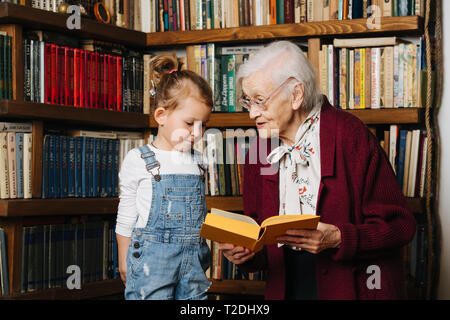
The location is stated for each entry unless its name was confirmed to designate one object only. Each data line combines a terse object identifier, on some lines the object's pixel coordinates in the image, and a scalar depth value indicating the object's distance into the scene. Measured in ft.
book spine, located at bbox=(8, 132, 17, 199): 7.10
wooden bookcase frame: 6.98
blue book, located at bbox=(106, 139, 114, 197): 8.02
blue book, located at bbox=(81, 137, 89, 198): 7.72
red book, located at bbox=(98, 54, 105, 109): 7.88
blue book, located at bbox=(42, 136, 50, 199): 7.29
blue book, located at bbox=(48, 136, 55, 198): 7.36
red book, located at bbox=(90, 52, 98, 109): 7.79
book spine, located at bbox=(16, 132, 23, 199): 7.14
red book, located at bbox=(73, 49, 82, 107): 7.58
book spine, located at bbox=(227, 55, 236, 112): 8.14
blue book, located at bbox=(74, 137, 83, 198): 7.66
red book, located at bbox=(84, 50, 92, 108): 7.70
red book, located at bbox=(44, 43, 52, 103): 7.26
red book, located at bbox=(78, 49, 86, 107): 7.63
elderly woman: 4.89
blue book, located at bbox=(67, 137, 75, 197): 7.57
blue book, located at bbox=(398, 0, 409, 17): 7.47
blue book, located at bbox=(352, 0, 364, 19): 7.64
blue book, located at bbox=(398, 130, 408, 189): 7.55
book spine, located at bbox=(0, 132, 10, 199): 7.06
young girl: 5.50
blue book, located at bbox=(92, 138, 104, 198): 7.85
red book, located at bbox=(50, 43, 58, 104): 7.34
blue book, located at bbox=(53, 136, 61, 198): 7.43
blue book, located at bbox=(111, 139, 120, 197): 8.10
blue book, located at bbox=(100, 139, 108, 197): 7.95
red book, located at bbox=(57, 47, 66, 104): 7.42
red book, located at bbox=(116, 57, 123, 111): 8.13
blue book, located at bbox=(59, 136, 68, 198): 7.48
